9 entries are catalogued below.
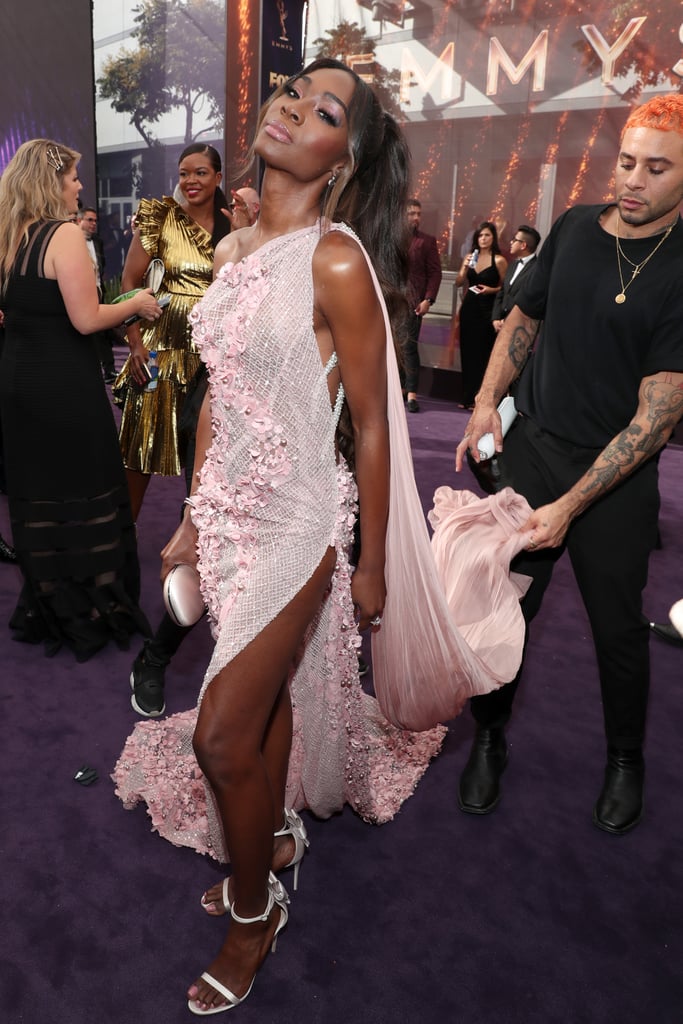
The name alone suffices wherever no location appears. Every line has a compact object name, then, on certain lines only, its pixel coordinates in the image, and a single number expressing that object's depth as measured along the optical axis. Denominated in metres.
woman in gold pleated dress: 3.44
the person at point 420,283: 8.81
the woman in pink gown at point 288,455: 1.68
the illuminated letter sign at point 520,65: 9.29
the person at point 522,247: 7.69
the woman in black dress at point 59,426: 3.09
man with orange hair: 2.11
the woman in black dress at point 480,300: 8.83
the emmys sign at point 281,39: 9.70
